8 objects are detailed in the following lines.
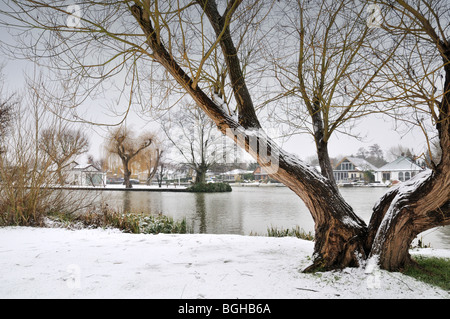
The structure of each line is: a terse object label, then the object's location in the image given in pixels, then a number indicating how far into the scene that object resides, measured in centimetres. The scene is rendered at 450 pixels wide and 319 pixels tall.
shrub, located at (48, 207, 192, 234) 601
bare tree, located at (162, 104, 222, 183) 2267
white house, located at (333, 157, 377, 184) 3921
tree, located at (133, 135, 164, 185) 2913
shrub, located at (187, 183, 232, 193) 2277
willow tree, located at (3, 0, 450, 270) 263
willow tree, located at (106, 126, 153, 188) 2705
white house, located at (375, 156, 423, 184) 3423
